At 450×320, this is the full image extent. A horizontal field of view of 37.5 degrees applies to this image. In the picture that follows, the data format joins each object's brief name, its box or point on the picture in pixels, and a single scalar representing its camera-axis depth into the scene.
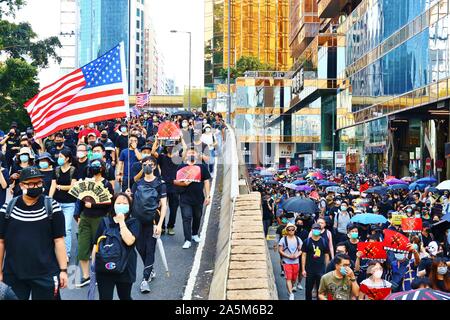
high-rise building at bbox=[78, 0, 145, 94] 161.00
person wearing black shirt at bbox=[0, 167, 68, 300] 6.53
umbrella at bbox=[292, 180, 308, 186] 25.67
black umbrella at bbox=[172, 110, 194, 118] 34.80
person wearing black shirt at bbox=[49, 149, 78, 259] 10.29
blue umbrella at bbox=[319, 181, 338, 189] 25.79
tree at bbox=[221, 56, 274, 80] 91.62
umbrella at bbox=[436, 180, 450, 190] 18.31
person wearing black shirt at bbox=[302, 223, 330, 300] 11.49
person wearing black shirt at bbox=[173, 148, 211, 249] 11.55
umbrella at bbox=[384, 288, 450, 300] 5.46
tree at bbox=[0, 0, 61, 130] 32.53
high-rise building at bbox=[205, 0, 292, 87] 108.44
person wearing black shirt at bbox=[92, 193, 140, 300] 6.98
